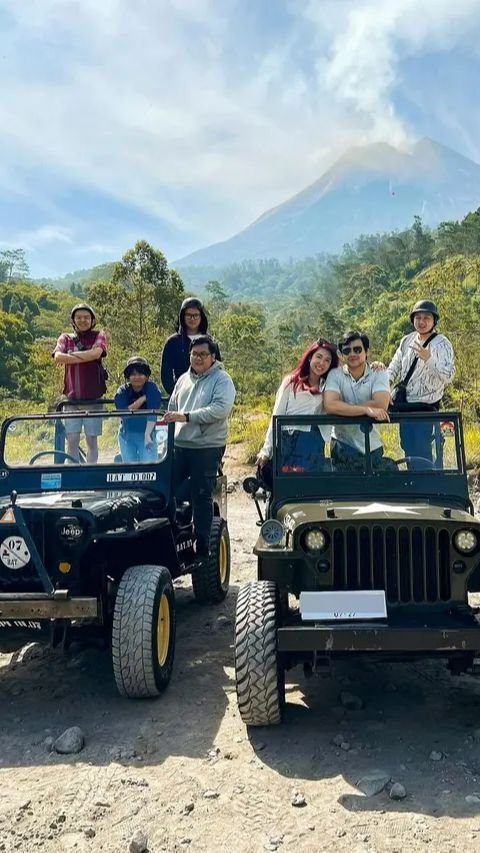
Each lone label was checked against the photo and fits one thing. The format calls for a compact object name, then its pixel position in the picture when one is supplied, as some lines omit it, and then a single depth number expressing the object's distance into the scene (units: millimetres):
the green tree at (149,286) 25984
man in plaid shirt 6875
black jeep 4379
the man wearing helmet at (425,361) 6176
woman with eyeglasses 6777
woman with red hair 5484
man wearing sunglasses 5160
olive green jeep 3787
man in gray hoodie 5898
